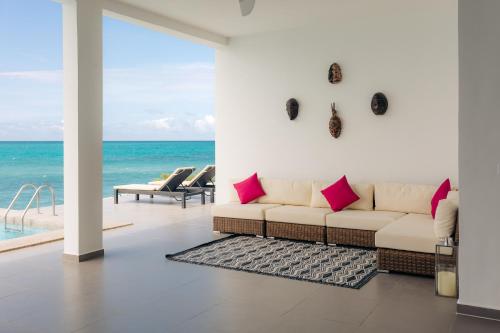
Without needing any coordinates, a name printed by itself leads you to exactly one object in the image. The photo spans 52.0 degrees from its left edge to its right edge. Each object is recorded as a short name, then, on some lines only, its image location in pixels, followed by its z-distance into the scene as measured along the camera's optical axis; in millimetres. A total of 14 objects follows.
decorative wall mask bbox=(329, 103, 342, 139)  7562
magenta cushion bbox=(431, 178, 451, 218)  6096
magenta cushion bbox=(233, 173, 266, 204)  7730
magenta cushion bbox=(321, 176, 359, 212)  6855
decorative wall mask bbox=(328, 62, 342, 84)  7520
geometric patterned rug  5105
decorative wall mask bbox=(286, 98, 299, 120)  7949
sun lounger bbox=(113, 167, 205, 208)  10695
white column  5754
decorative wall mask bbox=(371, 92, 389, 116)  7164
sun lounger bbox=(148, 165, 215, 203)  11195
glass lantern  4387
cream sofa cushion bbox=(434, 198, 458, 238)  4902
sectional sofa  5195
